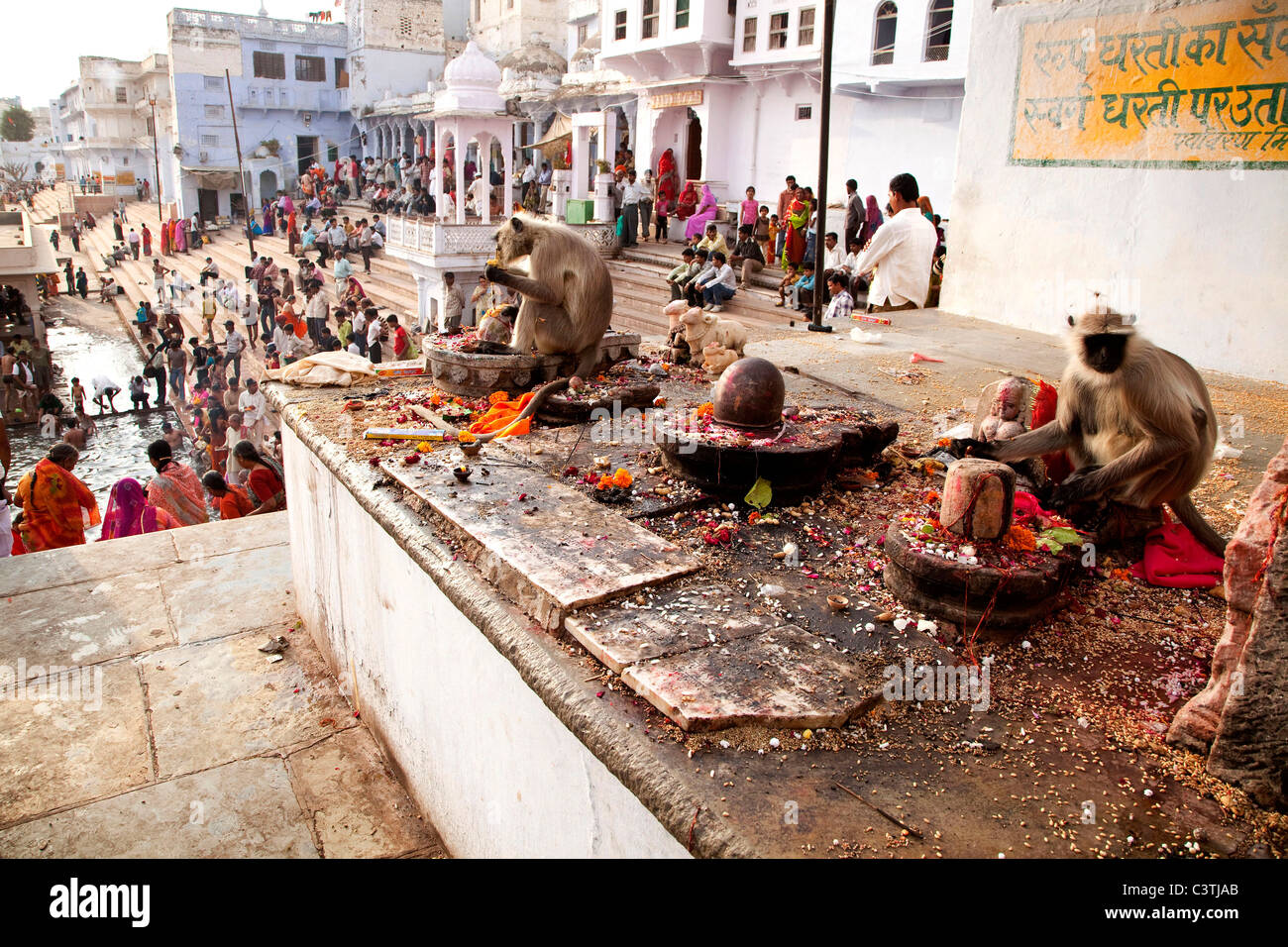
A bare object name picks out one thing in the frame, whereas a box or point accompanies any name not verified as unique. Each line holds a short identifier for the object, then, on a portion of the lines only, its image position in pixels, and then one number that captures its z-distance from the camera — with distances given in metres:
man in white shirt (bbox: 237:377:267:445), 14.54
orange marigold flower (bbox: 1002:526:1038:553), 3.62
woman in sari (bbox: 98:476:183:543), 8.47
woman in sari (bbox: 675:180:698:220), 19.84
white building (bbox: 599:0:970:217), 16.05
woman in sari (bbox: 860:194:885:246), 14.60
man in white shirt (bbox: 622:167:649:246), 19.78
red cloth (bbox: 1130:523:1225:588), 3.93
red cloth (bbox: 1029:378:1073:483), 4.76
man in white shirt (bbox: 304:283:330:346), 18.78
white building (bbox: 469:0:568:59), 33.59
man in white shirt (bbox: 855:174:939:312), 9.21
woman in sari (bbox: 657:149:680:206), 21.31
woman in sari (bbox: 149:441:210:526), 8.70
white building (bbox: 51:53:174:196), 50.25
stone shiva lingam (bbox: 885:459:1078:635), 3.40
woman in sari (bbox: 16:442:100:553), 7.85
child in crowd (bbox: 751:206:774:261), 17.52
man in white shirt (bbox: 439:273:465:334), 16.12
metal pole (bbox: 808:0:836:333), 8.62
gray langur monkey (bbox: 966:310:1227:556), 3.88
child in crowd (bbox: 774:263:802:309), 14.23
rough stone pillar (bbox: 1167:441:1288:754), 2.71
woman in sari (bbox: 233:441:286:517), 8.86
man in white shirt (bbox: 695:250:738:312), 13.73
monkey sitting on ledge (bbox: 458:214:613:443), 6.48
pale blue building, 39.91
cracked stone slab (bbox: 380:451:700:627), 3.53
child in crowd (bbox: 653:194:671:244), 20.61
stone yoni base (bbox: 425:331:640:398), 6.24
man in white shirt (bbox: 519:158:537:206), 26.05
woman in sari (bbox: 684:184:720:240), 18.98
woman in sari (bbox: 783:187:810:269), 15.09
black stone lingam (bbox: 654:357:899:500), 4.58
